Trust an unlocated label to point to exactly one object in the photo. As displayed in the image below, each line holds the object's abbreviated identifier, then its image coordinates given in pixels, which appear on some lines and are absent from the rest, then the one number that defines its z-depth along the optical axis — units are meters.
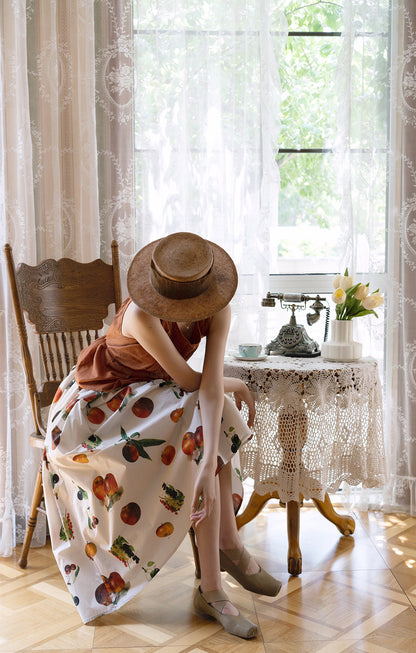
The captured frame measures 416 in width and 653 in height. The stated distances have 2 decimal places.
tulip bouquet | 2.56
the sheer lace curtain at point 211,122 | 2.77
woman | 1.97
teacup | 2.55
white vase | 2.53
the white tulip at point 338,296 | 2.55
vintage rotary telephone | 2.62
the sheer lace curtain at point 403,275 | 2.86
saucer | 2.55
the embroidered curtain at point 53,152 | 2.66
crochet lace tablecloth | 2.37
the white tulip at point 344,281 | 2.59
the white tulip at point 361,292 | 2.58
